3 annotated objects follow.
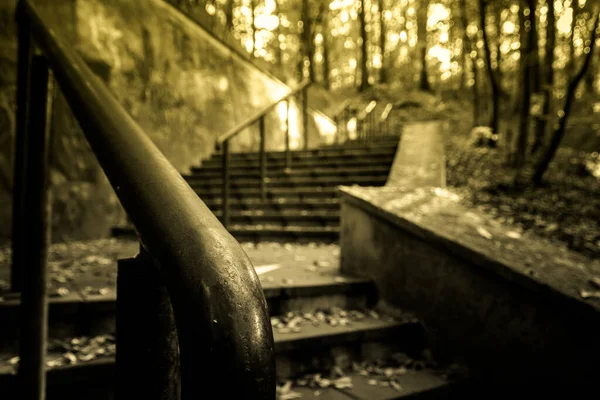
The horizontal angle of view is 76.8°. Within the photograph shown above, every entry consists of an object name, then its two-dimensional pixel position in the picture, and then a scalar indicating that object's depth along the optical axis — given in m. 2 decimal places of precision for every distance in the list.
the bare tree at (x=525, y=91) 5.77
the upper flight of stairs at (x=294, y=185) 5.04
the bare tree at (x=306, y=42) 17.17
